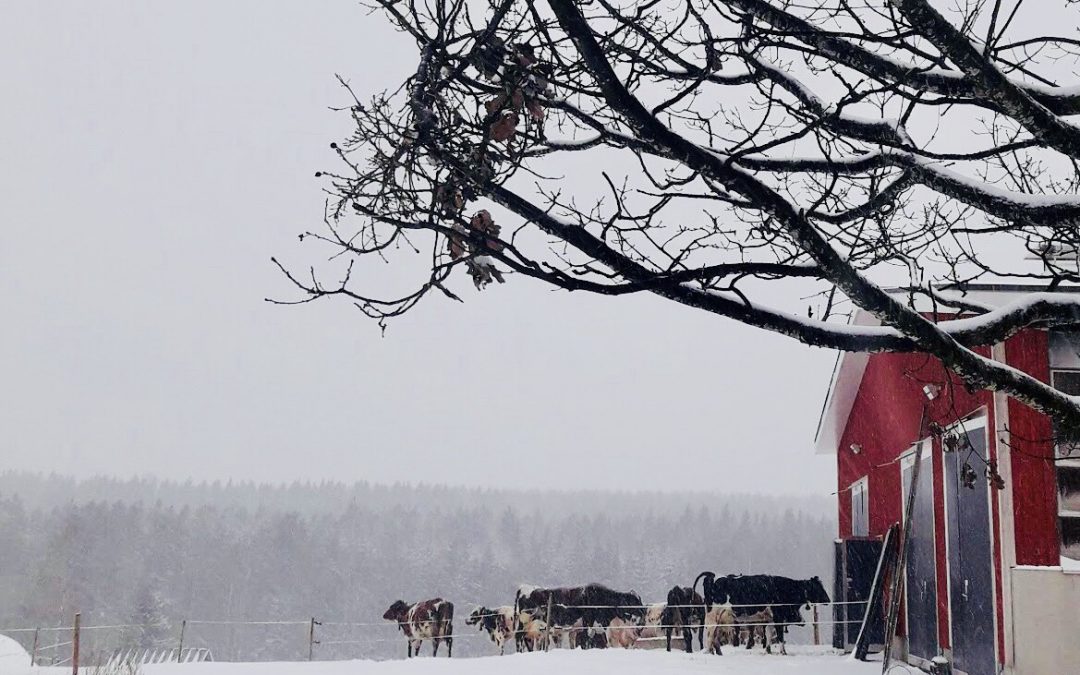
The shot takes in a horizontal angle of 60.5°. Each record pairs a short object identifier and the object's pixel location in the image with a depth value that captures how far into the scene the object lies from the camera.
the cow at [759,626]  13.76
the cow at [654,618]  18.11
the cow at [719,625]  13.77
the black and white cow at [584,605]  18.67
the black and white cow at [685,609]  15.36
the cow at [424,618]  19.77
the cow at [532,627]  18.69
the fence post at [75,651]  11.58
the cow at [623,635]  18.50
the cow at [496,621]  19.41
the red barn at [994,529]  6.70
